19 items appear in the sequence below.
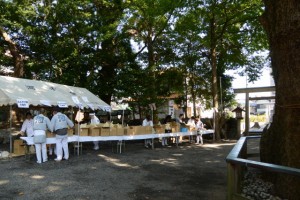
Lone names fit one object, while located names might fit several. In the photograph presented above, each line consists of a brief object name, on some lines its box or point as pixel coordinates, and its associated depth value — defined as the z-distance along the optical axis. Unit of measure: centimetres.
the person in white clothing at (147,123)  1082
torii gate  1218
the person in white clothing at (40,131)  703
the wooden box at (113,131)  896
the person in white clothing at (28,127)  855
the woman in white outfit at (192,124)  1229
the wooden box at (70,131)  833
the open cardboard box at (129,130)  928
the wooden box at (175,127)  1109
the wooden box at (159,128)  1052
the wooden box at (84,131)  848
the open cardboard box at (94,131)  869
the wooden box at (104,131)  885
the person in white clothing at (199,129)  1226
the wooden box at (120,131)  912
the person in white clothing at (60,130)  737
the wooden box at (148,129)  994
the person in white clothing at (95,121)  972
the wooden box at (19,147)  811
